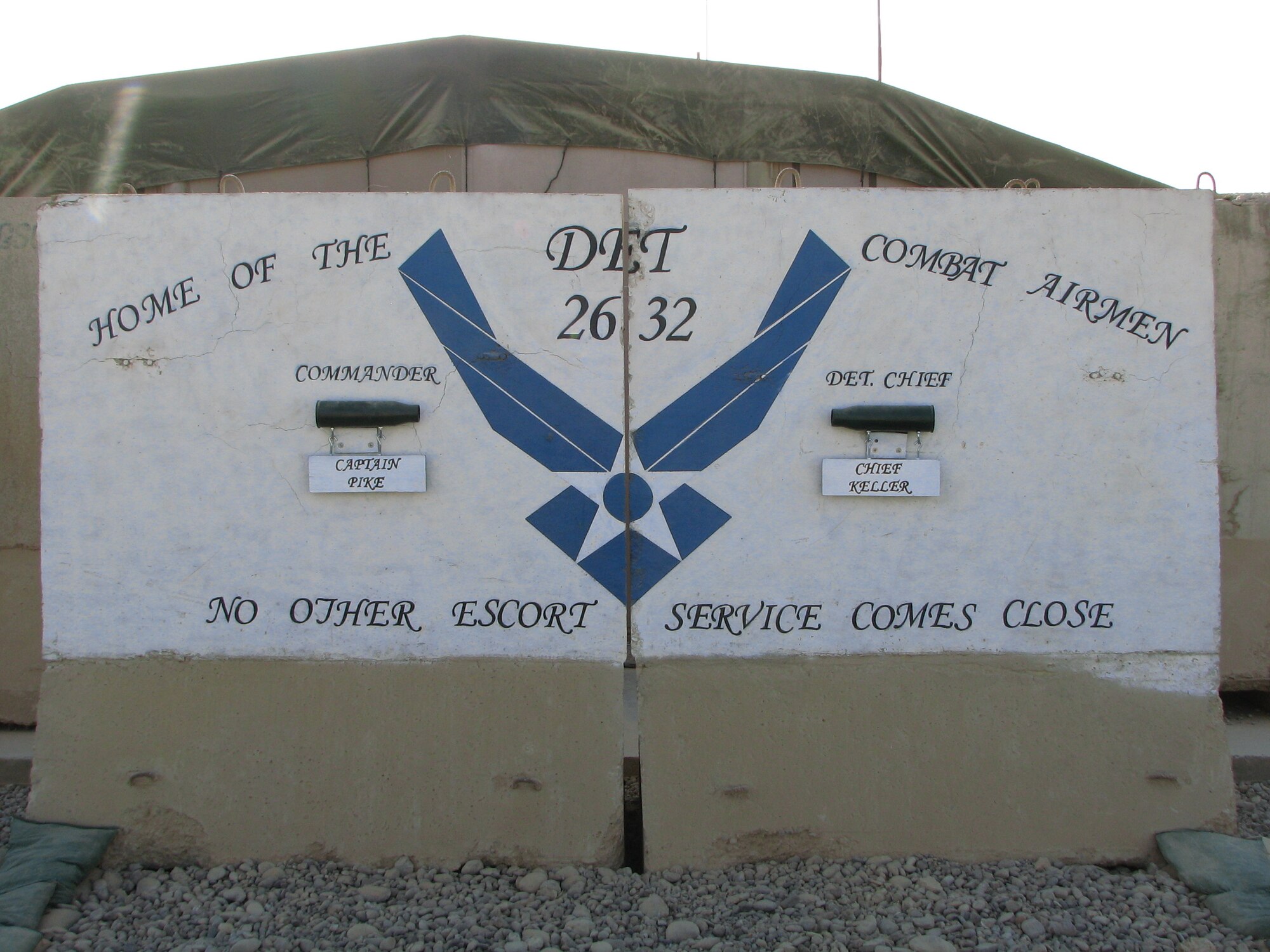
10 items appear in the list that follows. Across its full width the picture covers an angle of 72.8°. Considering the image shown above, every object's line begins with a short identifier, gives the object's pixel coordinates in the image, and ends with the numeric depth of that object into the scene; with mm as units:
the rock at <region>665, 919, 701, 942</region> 2453
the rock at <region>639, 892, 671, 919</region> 2564
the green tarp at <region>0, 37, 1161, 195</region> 5445
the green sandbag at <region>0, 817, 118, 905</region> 2623
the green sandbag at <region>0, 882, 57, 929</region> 2449
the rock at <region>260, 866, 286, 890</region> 2738
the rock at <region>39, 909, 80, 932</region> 2502
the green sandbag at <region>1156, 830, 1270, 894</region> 2604
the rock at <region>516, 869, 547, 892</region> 2713
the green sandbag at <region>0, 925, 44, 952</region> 2340
